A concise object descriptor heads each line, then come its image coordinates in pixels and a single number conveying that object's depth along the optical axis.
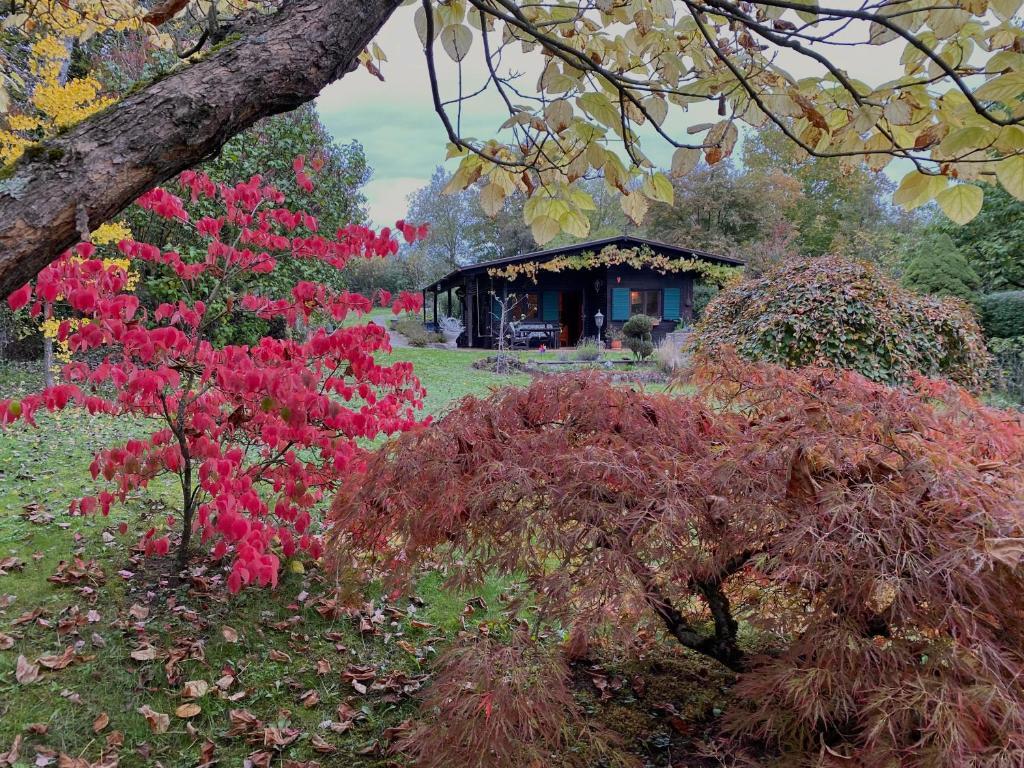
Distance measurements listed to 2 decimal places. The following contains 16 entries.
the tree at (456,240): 31.73
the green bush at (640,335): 14.13
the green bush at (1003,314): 11.16
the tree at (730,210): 22.91
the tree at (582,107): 1.14
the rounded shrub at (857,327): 6.02
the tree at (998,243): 14.70
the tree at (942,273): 12.86
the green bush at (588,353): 14.55
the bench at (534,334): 18.22
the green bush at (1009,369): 8.36
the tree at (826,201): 26.25
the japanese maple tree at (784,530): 1.17
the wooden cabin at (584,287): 17.52
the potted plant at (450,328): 22.94
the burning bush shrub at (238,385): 2.29
